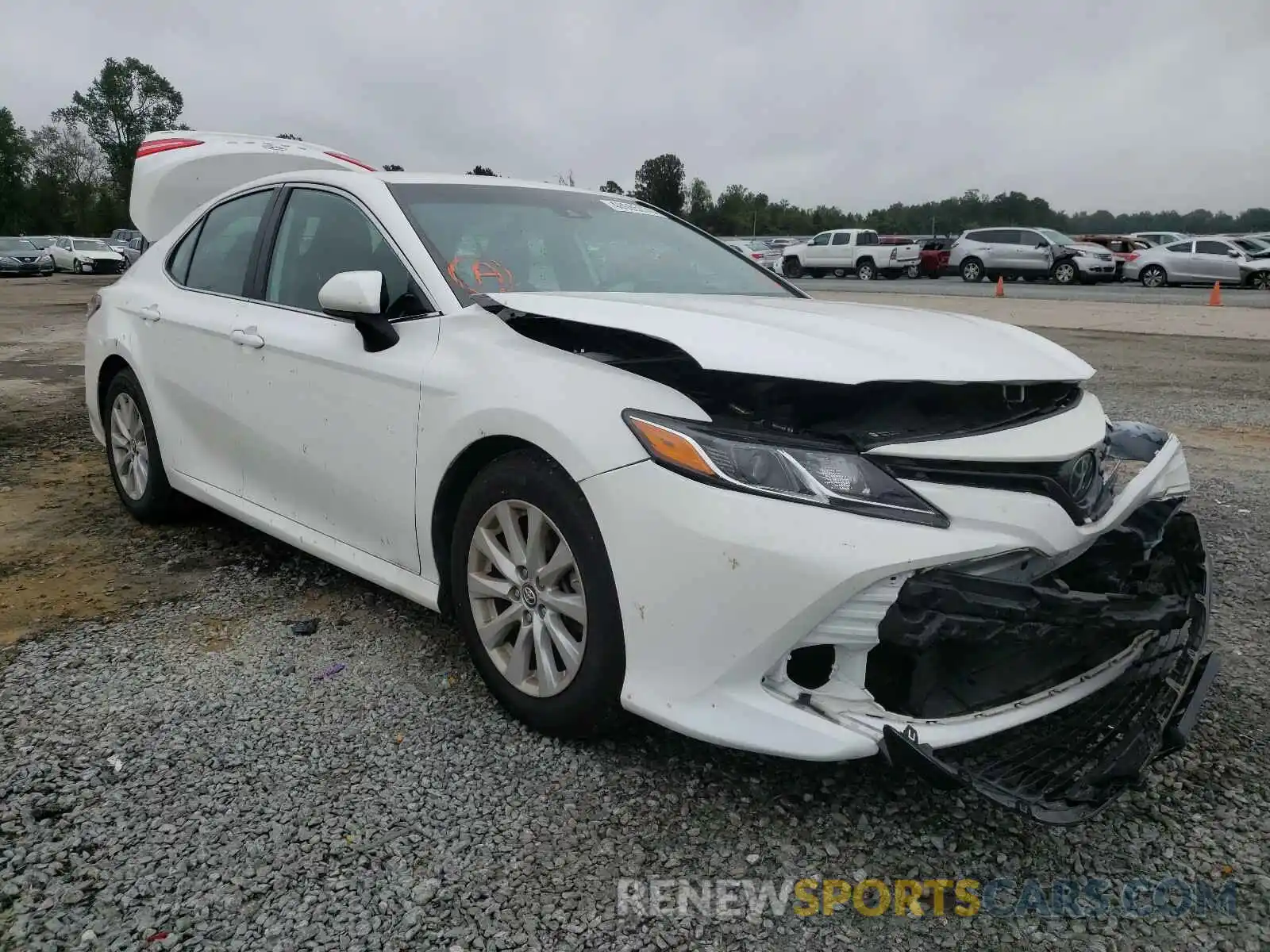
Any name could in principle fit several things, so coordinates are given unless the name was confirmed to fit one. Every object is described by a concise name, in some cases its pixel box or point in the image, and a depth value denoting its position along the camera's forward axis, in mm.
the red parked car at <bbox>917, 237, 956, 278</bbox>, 34312
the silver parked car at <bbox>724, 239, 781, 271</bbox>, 37500
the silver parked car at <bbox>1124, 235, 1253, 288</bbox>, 26328
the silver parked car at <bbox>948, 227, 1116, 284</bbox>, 28328
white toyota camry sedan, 2051
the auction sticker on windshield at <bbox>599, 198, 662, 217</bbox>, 3873
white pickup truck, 33719
